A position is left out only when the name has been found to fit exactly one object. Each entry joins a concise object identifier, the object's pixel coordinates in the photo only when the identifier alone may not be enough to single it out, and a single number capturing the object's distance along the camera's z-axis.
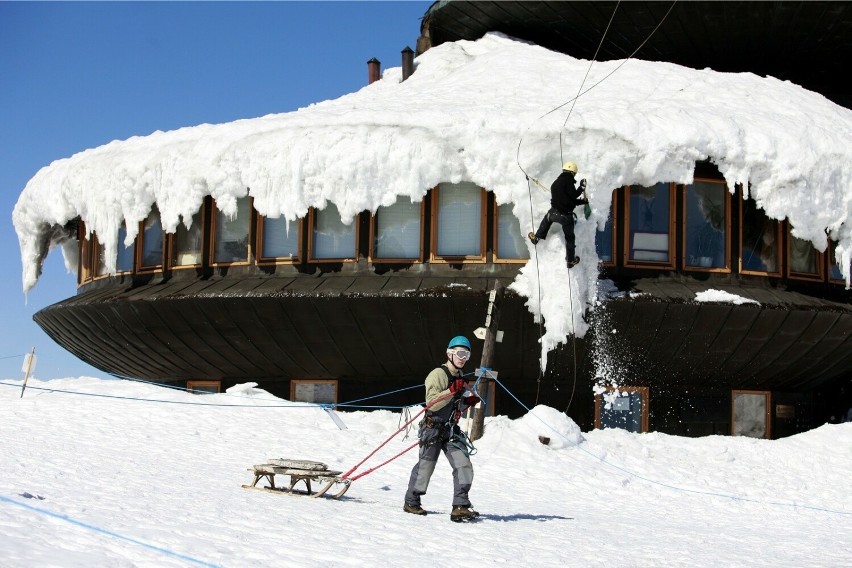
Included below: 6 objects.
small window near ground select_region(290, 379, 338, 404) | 18.00
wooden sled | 10.22
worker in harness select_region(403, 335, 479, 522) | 9.57
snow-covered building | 16.28
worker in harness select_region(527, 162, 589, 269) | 15.55
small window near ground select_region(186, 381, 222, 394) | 19.12
